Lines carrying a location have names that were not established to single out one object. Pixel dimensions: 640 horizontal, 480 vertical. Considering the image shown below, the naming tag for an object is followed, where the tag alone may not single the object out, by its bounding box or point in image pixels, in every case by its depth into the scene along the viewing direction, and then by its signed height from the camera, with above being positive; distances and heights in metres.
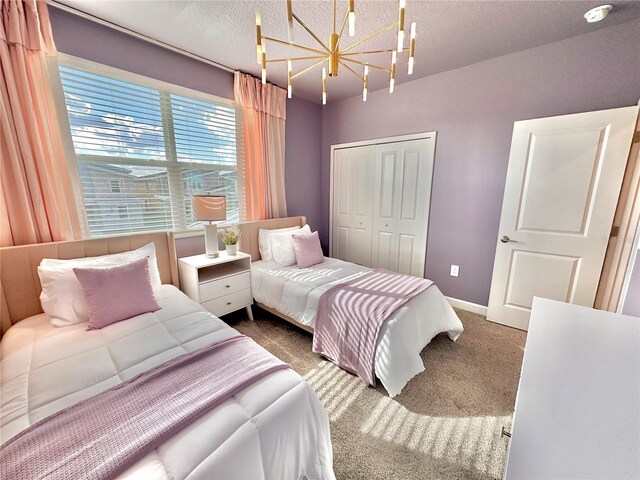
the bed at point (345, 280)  1.64 -0.92
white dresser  0.49 -0.50
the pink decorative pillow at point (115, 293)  1.48 -0.62
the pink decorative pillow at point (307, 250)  2.70 -0.62
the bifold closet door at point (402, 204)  2.96 -0.12
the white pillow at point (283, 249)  2.79 -0.62
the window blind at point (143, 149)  1.96 +0.40
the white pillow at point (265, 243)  2.91 -0.58
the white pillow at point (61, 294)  1.52 -0.62
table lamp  2.33 -0.19
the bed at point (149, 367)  0.78 -0.80
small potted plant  2.51 -0.47
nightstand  2.24 -0.83
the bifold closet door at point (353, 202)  3.43 -0.12
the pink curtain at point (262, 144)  2.80 +0.59
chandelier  1.05 +0.73
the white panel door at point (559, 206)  1.96 -0.10
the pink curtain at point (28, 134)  1.56 +0.38
